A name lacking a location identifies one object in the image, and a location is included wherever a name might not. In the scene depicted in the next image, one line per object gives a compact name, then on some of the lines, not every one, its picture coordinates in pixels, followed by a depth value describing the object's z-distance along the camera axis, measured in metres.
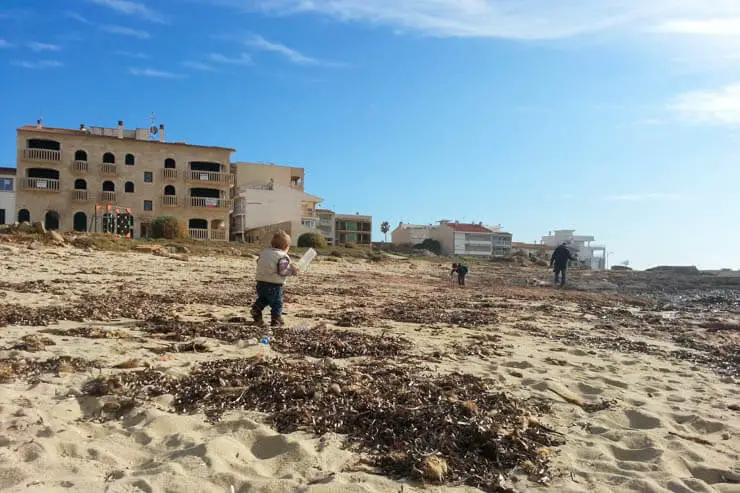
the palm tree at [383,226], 119.88
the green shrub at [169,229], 38.81
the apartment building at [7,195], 48.78
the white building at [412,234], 106.56
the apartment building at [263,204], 56.03
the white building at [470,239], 97.25
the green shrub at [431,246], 89.88
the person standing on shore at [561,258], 23.50
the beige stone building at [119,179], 48.03
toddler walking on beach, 7.89
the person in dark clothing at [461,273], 20.86
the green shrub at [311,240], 47.16
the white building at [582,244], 122.00
